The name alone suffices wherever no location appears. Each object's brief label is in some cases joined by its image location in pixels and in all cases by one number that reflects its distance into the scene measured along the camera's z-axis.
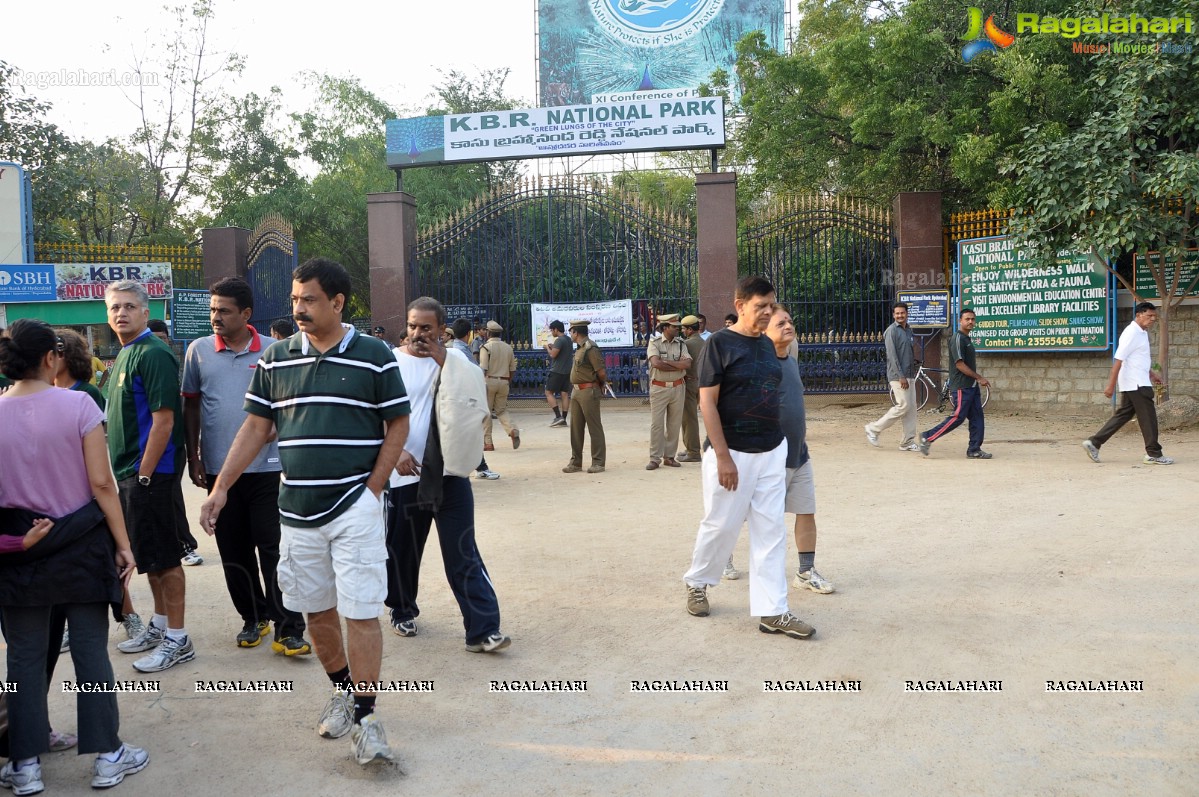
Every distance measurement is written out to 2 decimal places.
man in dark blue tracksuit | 10.02
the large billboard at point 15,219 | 14.87
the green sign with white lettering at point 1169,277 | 11.79
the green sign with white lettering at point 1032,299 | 12.77
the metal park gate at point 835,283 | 15.32
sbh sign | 14.34
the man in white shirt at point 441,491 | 4.46
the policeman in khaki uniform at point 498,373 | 11.84
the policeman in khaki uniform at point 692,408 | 10.51
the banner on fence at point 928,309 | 14.42
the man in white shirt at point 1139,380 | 9.22
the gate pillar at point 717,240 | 15.60
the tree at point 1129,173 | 10.94
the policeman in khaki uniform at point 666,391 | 10.07
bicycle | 14.27
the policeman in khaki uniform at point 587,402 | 9.97
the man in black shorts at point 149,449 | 4.38
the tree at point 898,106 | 13.57
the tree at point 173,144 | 22.17
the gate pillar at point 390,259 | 16.61
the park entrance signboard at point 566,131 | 16.52
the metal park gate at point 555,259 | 16.19
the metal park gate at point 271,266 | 17.50
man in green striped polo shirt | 3.38
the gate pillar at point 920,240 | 14.86
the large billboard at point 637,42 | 26.61
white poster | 16.28
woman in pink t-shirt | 3.30
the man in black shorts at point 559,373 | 12.84
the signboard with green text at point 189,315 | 15.96
